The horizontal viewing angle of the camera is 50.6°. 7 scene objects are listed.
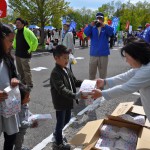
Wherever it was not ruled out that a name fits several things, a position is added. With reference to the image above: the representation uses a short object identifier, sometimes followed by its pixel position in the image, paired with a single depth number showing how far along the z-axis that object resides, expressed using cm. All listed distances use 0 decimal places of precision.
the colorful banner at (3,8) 518
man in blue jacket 341
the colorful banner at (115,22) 1223
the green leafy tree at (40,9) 1090
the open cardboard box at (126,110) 182
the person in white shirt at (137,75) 147
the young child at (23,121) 157
